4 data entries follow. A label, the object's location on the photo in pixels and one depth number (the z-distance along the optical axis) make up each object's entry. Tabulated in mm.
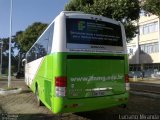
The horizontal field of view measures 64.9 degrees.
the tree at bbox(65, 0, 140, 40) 8304
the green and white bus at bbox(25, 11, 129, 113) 3703
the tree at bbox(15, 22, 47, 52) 21017
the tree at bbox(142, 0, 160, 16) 5559
